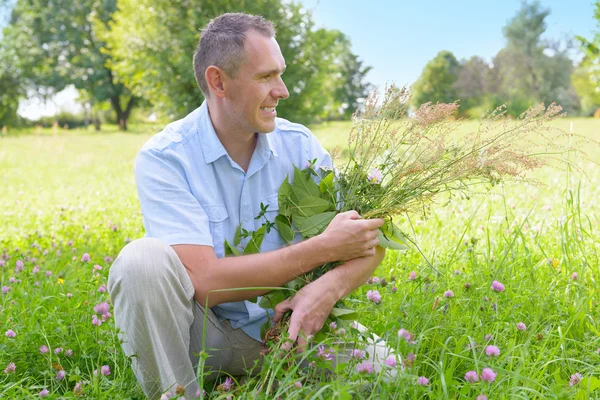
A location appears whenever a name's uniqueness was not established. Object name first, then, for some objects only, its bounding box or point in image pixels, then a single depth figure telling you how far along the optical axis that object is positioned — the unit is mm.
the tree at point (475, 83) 49125
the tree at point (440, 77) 55312
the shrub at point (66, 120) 46975
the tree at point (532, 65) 47875
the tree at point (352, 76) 64581
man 2334
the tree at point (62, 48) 37906
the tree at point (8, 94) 31750
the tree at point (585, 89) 43656
